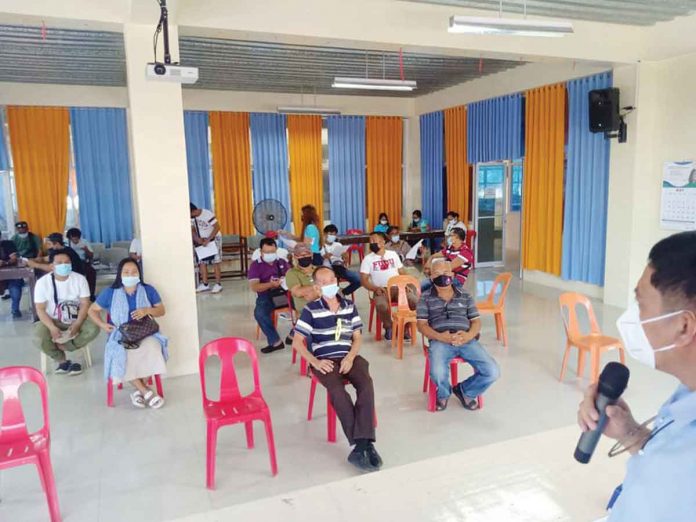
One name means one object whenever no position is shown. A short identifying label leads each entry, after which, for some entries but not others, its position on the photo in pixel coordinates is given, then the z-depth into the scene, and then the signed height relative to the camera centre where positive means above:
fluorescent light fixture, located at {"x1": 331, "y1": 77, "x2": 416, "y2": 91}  5.79 +1.15
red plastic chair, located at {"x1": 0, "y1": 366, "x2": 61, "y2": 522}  2.48 -1.14
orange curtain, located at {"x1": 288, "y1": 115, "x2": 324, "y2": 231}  10.06 +0.54
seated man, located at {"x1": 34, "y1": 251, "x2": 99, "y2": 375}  4.34 -0.90
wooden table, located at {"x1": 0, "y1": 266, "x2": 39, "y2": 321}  6.12 -0.81
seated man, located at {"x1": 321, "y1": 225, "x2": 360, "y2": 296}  5.88 -0.82
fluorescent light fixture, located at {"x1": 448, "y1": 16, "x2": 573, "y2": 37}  3.90 +1.19
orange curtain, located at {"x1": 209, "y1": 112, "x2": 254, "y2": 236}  9.52 +0.44
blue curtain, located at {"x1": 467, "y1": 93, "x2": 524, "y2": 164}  8.20 +0.92
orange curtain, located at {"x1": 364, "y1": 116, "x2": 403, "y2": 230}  10.63 +0.49
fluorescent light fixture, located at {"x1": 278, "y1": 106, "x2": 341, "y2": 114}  8.96 +1.38
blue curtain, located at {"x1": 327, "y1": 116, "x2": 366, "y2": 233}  10.39 +0.40
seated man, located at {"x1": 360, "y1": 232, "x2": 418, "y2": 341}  5.27 -0.81
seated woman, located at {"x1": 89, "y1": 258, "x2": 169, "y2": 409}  3.81 -1.03
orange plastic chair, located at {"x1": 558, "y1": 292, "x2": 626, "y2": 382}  4.01 -1.18
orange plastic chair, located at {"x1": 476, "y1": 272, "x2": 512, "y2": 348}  5.04 -1.12
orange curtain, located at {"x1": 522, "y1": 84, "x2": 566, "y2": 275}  7.41 +0.10
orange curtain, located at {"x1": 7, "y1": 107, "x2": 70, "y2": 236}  8.50 +0.61
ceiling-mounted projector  3.65 +0.85
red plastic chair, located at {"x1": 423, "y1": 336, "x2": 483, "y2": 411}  3.68 -1.37
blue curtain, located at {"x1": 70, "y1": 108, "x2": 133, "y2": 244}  8.88 +0.44
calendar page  5.74 -0.16
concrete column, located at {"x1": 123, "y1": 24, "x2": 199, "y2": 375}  4.12 +0.05
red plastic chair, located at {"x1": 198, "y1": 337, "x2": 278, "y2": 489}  2.81 -1.15
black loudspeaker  6.14 +0.85
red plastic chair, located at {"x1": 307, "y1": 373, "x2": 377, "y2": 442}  3.29 -1.40
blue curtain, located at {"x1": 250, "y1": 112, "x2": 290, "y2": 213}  9.78 +0.71
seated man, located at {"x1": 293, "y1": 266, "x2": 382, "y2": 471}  3.02 -1.01
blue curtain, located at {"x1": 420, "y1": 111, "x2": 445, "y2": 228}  10.12 +0.47
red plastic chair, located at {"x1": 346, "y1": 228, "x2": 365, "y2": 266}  9.17 -0.94
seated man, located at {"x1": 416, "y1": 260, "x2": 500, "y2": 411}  3.63 -1.00
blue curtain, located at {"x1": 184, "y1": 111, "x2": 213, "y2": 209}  9.33 +0.68
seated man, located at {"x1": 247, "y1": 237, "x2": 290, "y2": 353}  5.13 -0.93
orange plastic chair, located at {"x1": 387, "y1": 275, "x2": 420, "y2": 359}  4.81 -1.10
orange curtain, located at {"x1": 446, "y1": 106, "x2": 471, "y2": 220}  9.48 +0.48
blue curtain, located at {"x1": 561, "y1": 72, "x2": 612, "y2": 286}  6.75 -0.08
